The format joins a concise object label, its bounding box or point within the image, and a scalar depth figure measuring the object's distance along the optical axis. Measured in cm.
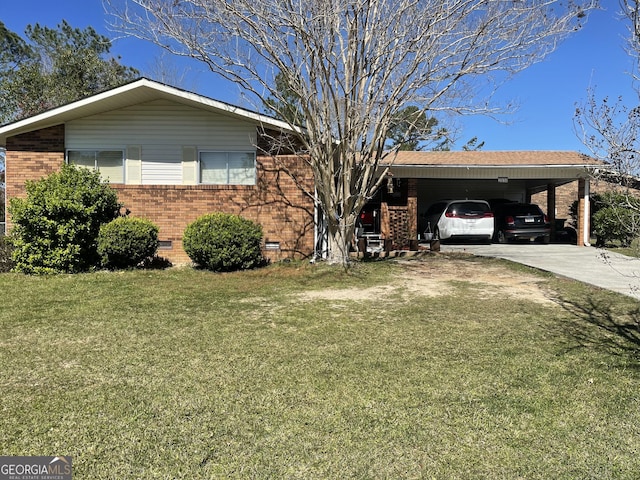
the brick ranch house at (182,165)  1166
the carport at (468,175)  1438
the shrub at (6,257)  990
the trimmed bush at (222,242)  976
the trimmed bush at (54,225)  929
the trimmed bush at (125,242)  966
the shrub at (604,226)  1448
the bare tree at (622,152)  387
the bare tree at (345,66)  910
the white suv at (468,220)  1477
